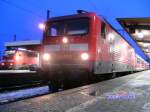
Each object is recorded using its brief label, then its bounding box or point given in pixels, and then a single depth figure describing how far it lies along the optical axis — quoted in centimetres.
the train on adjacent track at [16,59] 3116
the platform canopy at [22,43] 4275
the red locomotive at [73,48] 1150
